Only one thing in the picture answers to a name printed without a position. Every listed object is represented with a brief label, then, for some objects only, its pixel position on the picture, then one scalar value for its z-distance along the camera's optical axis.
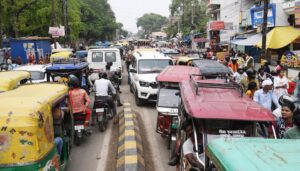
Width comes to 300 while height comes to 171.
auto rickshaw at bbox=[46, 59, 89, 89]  12.59
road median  7.83
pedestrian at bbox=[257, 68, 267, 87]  12.41
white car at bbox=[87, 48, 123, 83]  19.58
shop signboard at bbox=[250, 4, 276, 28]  25.01
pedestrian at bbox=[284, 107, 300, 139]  5.13
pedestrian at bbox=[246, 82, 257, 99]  9.58
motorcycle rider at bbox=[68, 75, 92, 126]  9.60
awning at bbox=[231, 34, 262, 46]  24.98
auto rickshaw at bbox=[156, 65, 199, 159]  9.20
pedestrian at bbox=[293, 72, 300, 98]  10.80
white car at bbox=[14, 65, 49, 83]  13.77
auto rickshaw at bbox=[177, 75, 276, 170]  5.50
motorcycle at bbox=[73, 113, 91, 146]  9.64
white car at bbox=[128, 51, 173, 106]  14.58
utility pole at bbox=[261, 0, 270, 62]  19.02
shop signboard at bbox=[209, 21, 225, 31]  40.81
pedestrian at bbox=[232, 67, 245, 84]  12.87
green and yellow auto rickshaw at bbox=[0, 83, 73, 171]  5.16
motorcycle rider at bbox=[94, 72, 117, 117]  11.41
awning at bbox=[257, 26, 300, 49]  22.00
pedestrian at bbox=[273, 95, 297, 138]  5.91
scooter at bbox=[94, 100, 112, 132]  11.09
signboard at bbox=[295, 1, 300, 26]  21.25
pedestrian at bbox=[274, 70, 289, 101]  10.76
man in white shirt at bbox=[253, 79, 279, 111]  8.52
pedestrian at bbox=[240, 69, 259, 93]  10.37
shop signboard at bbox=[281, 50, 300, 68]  20.11
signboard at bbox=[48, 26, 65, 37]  29.52
